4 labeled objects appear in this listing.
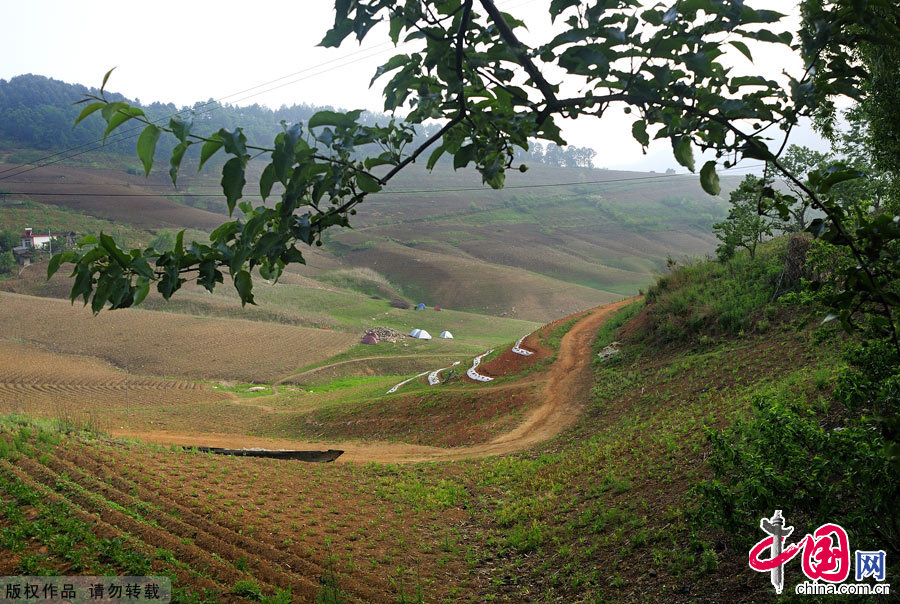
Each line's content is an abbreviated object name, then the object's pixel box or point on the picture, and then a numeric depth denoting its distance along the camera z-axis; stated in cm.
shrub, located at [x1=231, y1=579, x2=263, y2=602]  471
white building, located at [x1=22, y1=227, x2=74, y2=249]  5797
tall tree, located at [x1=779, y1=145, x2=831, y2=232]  2473
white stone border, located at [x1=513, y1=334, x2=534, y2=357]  2025
